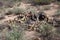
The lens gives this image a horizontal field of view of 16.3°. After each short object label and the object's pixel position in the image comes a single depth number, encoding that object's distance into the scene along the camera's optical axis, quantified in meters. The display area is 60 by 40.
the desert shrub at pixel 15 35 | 6.64
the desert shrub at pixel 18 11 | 11.45
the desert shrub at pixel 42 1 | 14.00
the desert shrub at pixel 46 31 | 7.50
